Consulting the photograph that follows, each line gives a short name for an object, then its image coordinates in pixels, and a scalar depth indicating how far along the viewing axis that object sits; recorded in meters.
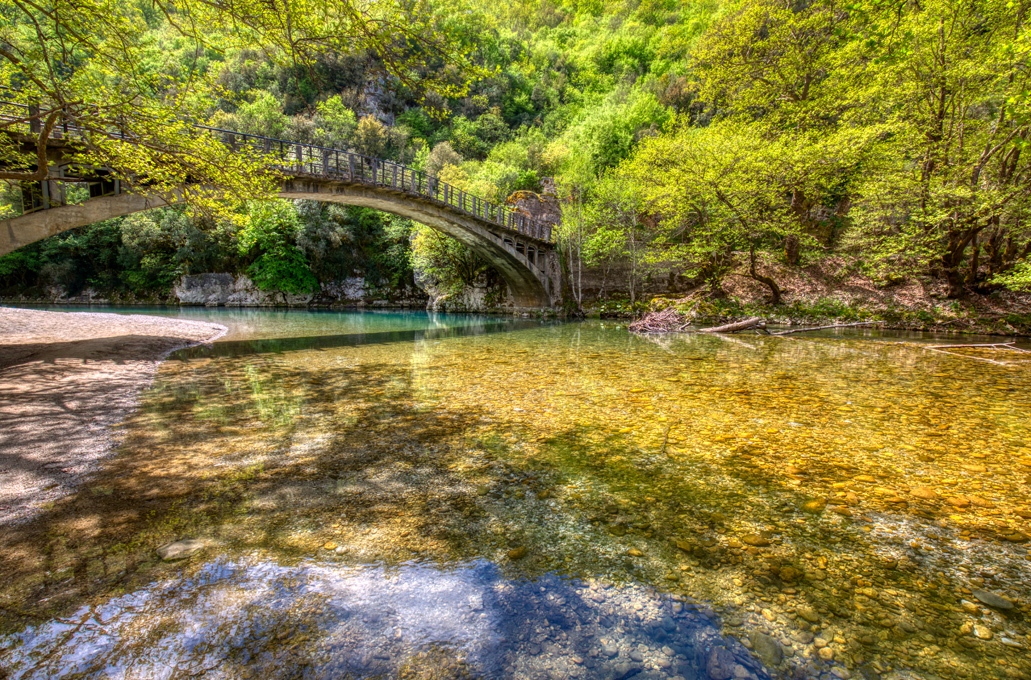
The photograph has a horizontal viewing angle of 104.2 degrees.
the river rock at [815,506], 2.62
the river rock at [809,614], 1.72
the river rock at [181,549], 2.14
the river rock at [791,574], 1.98
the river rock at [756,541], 2.25
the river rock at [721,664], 1.45
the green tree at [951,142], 12.52
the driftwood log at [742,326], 13.62
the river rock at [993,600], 1.80
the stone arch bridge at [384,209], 10.28
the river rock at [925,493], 2.77
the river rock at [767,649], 1.51
